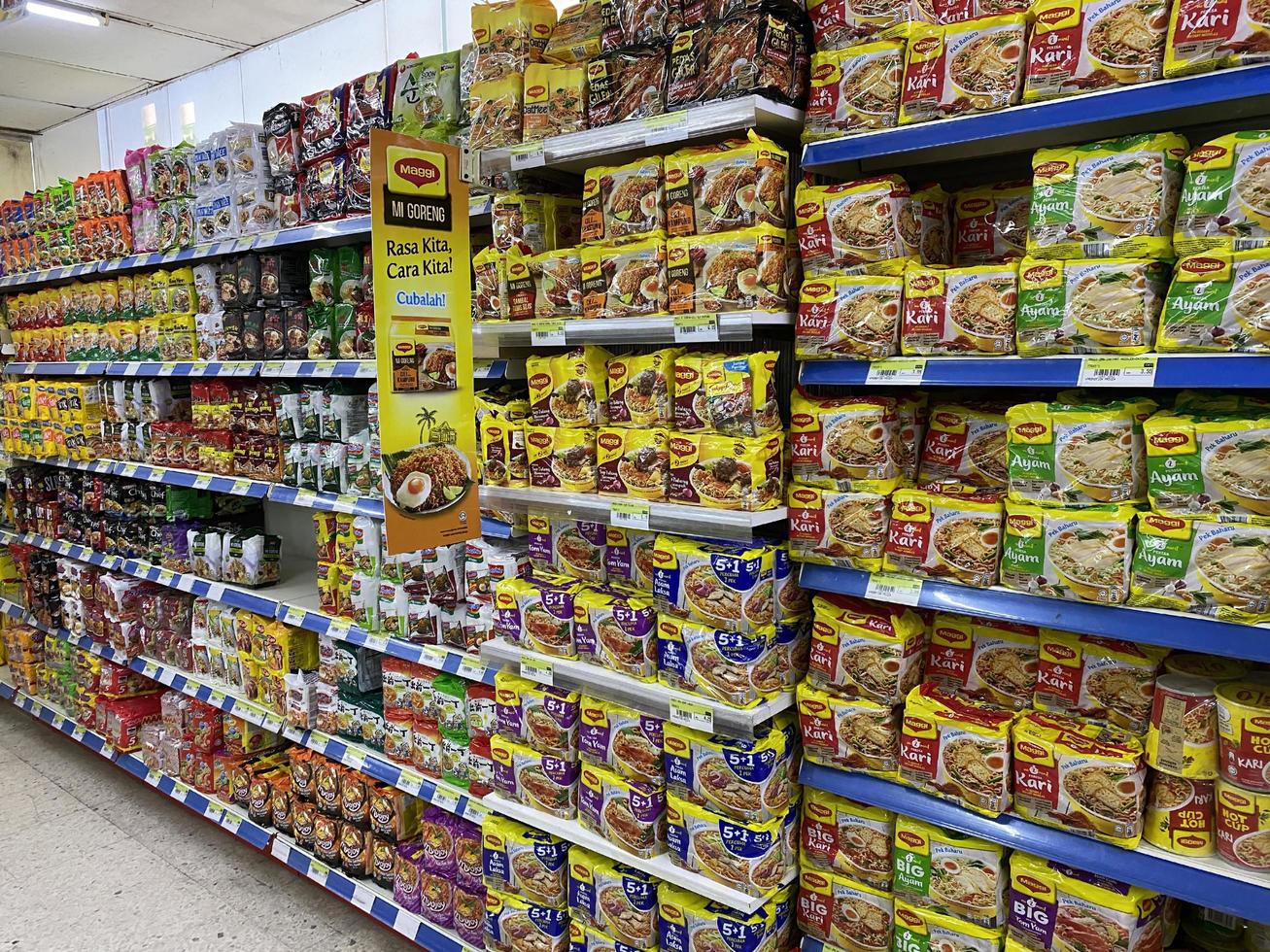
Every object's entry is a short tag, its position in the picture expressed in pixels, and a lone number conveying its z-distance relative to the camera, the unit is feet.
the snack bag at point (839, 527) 5.90
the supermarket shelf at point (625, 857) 6.19
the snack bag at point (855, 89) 5.56
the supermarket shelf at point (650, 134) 5.77
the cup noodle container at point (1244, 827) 4.67
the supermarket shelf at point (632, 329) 5.94
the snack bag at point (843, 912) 6.10
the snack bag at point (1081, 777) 4.99
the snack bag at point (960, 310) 5.32
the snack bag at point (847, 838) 6.10
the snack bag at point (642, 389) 6.58
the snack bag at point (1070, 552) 4.96
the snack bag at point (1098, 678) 5.23
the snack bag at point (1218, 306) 4.47
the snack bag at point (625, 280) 6.48
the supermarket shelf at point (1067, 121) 4.51
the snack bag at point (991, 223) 6.04
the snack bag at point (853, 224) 5.71
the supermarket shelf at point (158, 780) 10.94
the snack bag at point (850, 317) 5.70
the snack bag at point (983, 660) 5.77
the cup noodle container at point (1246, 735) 4.63
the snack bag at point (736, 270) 5.95
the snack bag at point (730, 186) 5.91
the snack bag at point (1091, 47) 4.66
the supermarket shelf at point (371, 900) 8.66
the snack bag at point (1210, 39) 4.33
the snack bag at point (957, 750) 5.44
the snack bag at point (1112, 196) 4.83
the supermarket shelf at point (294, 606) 8.52
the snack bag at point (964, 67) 5.12
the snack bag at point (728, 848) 6.19
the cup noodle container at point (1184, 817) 4.93
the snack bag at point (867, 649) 5.94
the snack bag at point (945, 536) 5.49
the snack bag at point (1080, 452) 5.05
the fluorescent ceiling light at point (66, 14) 11.51
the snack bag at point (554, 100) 6.87
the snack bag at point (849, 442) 5.90
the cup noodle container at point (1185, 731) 4.84
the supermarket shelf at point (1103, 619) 4.58
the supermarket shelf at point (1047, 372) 4.49
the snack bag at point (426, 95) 8.34
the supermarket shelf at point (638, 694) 6.14
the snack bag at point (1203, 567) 4.54
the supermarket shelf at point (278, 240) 8.59
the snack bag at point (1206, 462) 4.60
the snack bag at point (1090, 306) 4.84
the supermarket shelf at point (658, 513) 6.06
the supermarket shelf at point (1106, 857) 4.67
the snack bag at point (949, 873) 5.55
